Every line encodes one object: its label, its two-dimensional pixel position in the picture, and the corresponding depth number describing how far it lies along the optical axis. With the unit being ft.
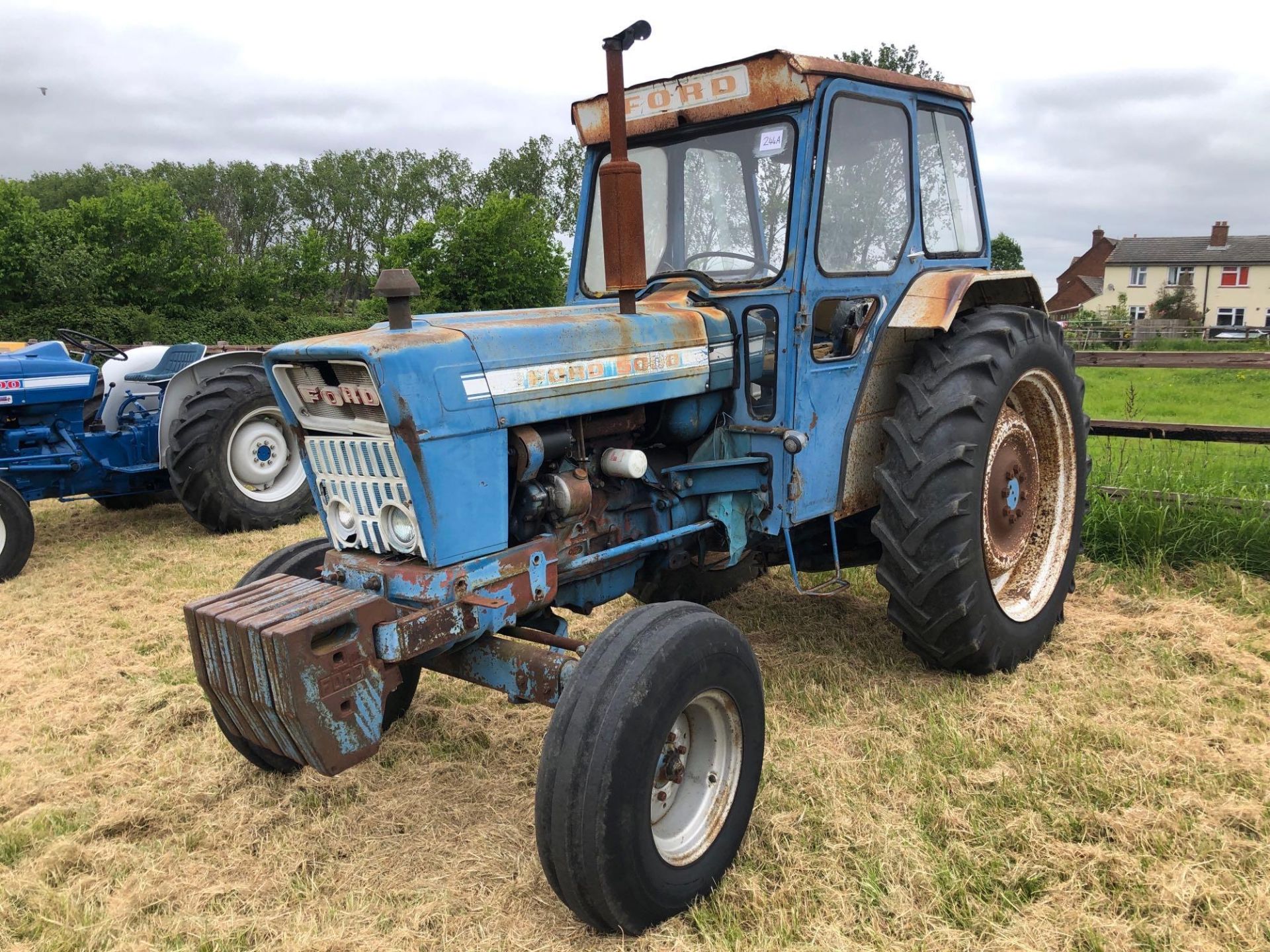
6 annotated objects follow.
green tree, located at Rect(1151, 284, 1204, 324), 147.74
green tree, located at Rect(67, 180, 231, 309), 90.58
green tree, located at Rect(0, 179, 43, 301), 81.97
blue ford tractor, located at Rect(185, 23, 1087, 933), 7.69
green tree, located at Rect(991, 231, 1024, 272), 162.79
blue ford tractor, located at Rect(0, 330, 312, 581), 20.83
